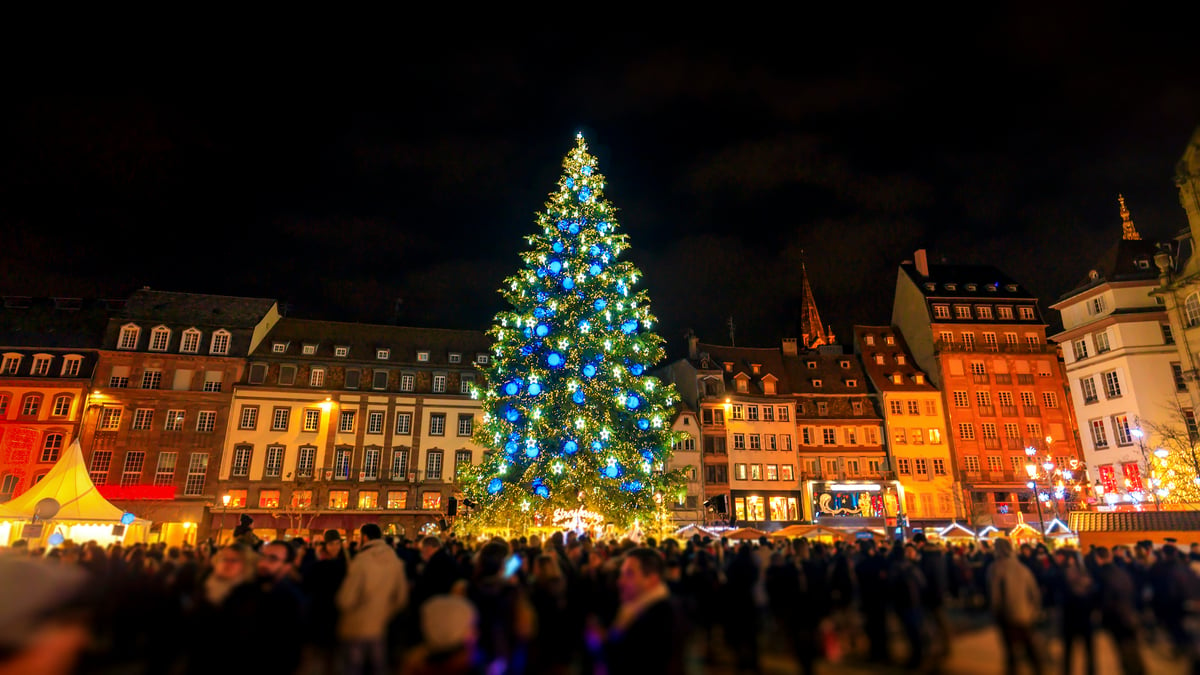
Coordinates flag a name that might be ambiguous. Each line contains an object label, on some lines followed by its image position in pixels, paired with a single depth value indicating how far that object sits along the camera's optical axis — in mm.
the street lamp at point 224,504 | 45500
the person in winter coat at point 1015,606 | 7609
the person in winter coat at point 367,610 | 6770
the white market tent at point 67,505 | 19609
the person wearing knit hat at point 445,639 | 4754
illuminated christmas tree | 20828
